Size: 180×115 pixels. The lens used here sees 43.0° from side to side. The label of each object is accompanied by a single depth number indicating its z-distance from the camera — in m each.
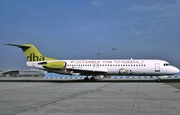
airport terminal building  105.88
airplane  33.88
